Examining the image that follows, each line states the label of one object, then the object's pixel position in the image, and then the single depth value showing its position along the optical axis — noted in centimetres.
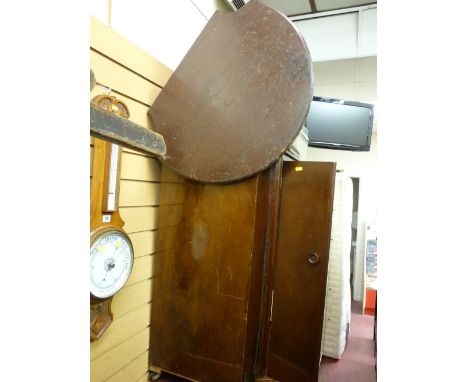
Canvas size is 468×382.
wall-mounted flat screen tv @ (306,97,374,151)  264
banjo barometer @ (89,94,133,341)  112
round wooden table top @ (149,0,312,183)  120
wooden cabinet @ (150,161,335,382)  131
